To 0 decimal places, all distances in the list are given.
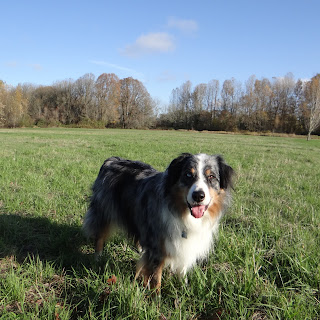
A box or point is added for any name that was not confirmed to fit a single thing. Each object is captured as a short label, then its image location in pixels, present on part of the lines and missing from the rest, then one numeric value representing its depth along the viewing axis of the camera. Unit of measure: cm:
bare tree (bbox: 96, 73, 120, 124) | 6662
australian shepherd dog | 296
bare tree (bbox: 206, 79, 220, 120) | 7350
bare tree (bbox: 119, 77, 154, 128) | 6769
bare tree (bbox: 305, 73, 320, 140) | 4559
